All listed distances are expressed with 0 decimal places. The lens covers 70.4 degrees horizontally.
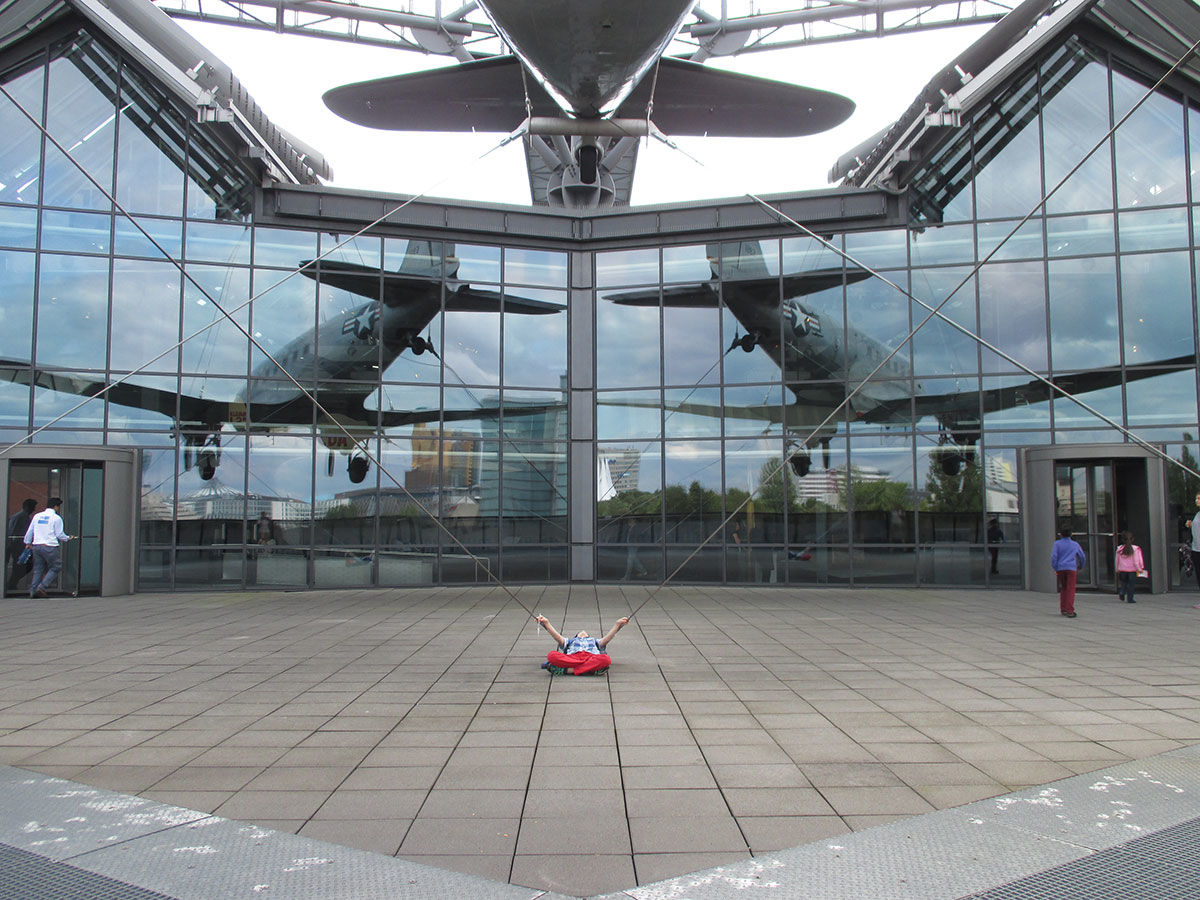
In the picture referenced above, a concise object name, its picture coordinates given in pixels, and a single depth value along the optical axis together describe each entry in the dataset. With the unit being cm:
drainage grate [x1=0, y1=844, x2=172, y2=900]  370
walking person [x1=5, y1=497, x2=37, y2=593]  1689
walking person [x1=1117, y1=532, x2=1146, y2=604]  1549
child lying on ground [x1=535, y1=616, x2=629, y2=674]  885
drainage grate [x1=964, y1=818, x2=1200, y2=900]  372
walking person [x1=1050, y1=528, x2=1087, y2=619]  1349
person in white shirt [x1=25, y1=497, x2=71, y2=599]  1595
